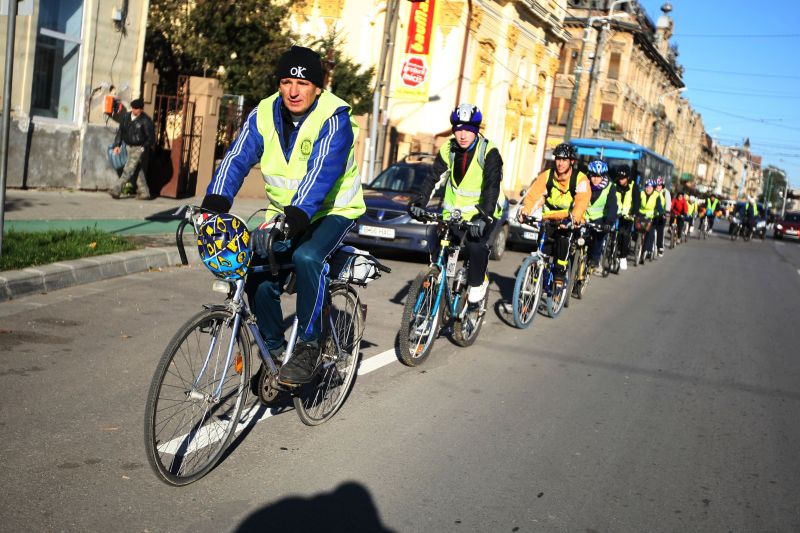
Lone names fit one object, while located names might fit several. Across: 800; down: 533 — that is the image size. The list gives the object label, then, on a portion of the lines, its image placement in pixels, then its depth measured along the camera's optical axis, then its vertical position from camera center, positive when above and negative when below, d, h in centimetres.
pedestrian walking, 1542 +0
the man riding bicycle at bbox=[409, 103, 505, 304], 754 -1
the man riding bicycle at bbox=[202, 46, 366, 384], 454 -6
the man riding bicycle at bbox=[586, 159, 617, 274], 1291 -6
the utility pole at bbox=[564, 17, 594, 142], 3409 +410
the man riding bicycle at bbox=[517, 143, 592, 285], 998 -5
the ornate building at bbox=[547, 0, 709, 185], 6012 +895
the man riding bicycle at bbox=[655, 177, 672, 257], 1990 -27
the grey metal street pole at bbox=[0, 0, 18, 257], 768 +27
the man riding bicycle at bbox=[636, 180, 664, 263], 1945 -1
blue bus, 3192 +174
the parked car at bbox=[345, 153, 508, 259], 1349 -81
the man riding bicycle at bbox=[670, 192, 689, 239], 2827 +6
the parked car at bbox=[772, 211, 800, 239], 4728 -19
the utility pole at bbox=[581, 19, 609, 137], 3565 +524
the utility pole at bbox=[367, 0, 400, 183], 2052 +265
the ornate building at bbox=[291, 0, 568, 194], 2816 +460
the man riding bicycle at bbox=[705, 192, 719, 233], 3942 +32
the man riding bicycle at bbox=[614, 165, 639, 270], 1503 -4
